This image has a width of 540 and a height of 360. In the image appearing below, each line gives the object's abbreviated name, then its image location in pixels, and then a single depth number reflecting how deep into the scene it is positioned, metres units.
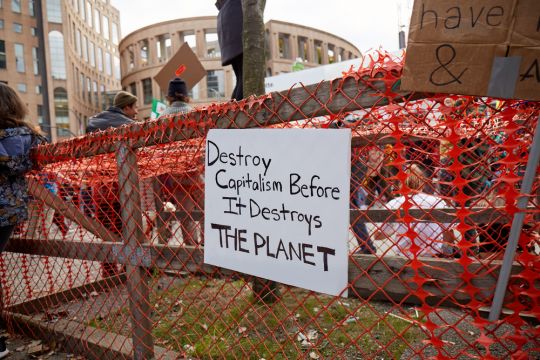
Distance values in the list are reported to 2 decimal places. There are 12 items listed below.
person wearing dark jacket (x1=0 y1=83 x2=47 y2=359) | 2.89
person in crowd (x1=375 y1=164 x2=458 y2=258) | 3.21
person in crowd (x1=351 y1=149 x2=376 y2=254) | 3.65
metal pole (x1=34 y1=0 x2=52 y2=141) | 39.63
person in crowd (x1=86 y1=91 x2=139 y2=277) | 4.34
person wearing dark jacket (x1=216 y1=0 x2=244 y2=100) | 4.03
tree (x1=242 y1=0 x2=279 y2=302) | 3.41
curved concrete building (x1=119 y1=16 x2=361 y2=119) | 42.97
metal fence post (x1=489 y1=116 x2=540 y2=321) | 1.13
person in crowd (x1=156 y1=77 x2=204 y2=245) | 4.37
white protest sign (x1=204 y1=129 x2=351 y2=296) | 1.49
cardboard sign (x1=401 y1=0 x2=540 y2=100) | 1.10
